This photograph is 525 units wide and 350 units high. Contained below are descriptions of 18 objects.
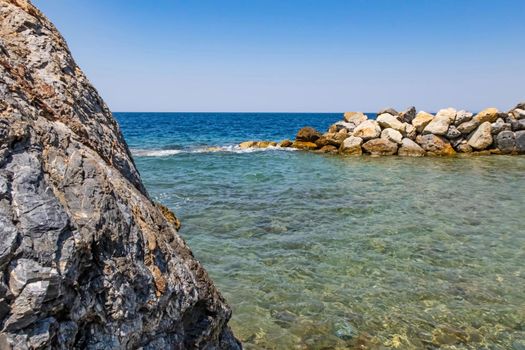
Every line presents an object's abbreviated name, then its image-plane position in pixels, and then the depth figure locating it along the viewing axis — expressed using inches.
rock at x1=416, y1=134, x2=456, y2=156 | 1114.7
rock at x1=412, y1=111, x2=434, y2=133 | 1183.7
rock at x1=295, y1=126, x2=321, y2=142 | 1363.2
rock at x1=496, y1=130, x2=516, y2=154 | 1104.2
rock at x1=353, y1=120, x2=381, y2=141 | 1184.2
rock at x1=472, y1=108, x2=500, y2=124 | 1146.0
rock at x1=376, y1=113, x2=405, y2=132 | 1194.0
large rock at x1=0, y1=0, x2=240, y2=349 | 81.3
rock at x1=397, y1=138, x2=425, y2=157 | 1114.7
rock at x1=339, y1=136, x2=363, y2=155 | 1176.4
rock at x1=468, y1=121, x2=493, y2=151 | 1123.9
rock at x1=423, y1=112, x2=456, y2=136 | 1155.3
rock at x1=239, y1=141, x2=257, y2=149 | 1422.2
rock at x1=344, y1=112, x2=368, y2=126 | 1367.5
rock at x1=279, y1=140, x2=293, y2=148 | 1400.8
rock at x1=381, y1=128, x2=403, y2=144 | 1143.6
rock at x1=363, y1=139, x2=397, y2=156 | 1135.0
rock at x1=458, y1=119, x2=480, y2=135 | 1154.7
